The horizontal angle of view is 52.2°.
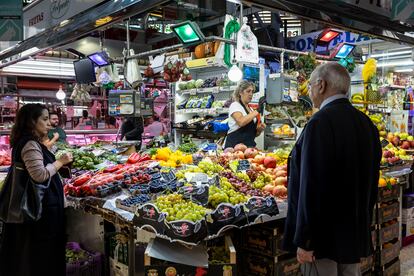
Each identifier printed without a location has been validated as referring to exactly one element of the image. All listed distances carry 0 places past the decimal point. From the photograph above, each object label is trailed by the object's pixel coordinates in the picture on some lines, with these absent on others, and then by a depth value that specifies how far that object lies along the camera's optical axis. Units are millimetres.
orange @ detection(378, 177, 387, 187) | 4502
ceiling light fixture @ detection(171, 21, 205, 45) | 5871
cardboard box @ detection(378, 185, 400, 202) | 4477
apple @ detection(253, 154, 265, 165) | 4484
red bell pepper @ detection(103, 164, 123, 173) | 4454
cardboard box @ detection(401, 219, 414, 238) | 5898
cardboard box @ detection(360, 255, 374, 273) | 4090
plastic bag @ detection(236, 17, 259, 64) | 5805
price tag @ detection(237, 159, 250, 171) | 4160
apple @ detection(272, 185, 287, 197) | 3564
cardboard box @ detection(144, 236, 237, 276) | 2756
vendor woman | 5570
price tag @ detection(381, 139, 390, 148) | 6009
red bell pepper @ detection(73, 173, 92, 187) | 4068
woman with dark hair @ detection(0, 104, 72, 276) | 3590
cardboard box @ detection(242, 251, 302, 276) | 3291
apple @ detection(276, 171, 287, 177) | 3922
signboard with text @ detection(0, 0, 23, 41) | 3727
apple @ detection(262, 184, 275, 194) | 3646
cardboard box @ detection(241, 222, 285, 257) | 3291
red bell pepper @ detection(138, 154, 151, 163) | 4927
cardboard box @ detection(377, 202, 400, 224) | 4453
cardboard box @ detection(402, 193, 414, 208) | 5832
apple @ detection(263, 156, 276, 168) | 4367
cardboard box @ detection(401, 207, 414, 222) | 5855
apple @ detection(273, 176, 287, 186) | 3725
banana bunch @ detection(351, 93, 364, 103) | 8079
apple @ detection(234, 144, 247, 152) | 5047
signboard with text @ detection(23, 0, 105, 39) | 3078
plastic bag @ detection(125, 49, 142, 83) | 7949
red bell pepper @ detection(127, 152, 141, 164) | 4958
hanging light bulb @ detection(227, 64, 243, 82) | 6125
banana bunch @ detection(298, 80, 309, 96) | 7625
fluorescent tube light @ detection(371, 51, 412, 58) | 10147
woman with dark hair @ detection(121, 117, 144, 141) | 8852
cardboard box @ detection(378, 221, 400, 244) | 4449
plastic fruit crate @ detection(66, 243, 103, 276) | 3977
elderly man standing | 2426
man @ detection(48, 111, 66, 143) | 7272
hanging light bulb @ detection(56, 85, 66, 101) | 11023
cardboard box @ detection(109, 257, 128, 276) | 3590
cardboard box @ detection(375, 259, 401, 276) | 4422
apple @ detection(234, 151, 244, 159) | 4742
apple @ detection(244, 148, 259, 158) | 4793
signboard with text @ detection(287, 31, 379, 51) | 10547
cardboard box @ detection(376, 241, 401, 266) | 4406
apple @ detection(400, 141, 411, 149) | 7037
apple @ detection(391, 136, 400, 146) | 7211
